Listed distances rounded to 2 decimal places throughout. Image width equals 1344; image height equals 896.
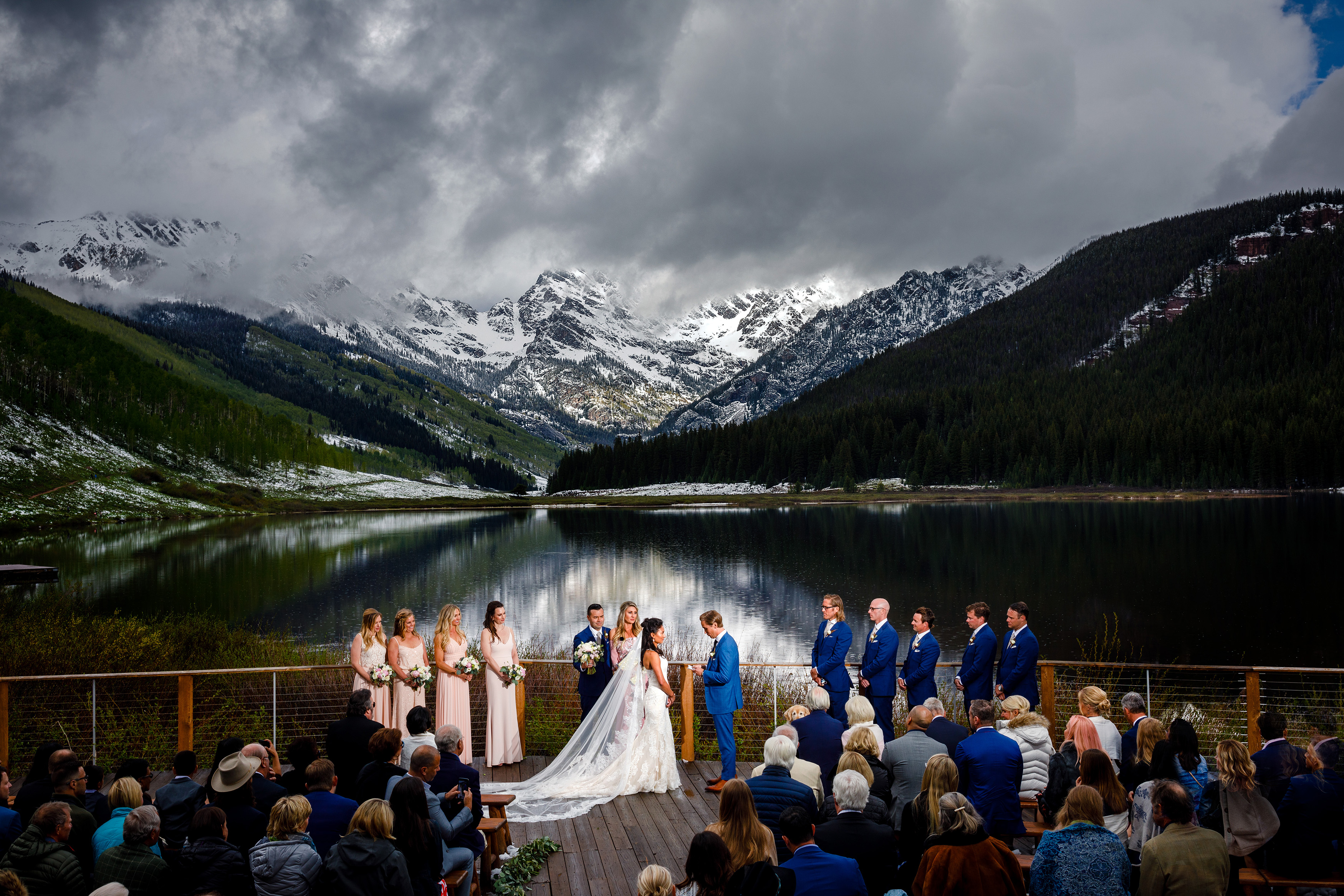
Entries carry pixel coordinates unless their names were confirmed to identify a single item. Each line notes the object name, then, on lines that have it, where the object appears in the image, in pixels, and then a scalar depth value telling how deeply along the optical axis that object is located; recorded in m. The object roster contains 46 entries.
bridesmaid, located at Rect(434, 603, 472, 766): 11.00
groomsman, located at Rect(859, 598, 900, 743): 10.97
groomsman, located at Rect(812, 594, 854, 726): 11.10
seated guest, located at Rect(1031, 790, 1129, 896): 5.41
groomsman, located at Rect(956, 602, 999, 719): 10.81
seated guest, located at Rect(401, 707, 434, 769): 7.66
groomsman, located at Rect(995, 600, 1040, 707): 10.66
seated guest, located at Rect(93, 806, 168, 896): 5.73
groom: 10.75
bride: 10.47
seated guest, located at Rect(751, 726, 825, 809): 7.02
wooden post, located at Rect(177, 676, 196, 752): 10.59
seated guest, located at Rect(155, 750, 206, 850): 6.80
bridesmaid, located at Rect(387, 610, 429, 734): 10.98
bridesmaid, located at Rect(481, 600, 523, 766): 11.62
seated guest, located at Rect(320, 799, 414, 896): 5.52
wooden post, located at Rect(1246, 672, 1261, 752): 10.48
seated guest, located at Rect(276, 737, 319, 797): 7.23
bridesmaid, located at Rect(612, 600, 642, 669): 11.30
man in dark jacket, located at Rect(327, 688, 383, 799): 8.16
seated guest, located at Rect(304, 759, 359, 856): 6.45
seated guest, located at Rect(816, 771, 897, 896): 5.96
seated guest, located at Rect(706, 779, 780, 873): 5.31
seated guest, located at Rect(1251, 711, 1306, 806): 6.87
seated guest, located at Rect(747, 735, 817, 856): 6.50
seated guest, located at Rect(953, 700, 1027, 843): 7.45
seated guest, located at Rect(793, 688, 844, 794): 8.18
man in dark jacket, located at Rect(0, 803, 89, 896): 5.74
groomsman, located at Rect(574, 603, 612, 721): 12.07
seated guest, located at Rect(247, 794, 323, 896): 5.68
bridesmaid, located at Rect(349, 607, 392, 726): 10.80
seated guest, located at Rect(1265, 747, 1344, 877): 6.46
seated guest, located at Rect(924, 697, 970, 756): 8.08
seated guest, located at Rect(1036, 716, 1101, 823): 7.66
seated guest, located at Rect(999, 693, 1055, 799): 8.16
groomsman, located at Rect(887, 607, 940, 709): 11.19
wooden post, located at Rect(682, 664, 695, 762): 12.02
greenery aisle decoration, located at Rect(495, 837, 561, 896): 7.69
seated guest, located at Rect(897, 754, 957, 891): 6.04
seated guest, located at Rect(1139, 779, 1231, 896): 5.55
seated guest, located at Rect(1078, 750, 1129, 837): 6.59
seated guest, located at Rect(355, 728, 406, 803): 7.10
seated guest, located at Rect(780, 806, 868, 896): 5.28
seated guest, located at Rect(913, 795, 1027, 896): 5.32
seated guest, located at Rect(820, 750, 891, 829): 6.34
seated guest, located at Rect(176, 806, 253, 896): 5.81
